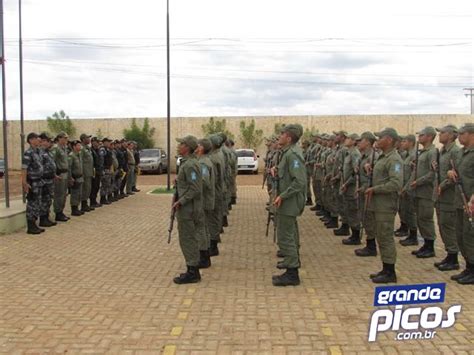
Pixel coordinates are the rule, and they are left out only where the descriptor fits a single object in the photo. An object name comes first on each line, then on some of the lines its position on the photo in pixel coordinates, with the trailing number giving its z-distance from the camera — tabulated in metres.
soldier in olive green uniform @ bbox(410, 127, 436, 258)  8.46
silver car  32.06
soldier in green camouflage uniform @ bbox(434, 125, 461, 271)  7.45
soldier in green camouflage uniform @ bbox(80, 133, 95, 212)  13.77
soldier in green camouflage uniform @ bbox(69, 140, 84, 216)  13.08
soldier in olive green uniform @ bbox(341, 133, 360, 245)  9.51
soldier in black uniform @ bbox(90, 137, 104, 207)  14.71
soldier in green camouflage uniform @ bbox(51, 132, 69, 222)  12.05
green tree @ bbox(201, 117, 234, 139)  36.41
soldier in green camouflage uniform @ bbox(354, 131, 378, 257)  8.32
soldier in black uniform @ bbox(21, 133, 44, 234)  10.58
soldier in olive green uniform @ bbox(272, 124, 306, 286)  6.49
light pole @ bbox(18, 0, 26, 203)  12.52
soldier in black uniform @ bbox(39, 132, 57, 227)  10.98
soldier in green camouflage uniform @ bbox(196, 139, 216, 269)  7.49
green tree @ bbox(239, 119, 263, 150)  36.31
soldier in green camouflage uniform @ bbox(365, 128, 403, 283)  6.76
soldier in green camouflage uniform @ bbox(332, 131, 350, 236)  10.46
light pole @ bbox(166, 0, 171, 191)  19.47
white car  31.15
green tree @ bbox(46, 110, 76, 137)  37.25
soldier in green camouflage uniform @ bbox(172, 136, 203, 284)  6.71
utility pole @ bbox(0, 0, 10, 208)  11.04
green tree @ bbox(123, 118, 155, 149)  36.09
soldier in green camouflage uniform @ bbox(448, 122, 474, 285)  6.78
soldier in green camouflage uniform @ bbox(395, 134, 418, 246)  9.59
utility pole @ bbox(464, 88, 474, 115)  50.70
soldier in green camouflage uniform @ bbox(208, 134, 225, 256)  8.44
